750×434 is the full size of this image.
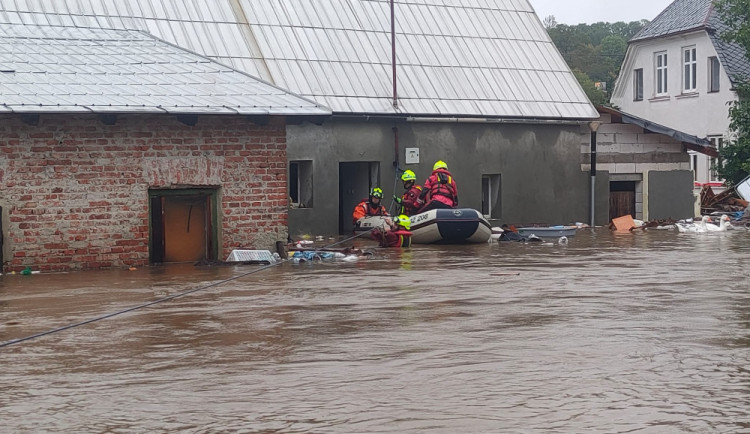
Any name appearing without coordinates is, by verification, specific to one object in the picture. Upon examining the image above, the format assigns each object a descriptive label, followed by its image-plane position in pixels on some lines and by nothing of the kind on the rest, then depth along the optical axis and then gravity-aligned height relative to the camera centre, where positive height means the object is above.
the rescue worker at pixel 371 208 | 26.50 -0.72
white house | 40.47 +3.36
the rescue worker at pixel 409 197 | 25.80 -0.48
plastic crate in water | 19.89 -1.29
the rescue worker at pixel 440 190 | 25.02 -0.33
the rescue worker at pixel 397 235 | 23.94 -1.17
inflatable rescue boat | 24.25 -1.03
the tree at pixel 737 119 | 34.19 +1.45
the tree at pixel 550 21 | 100.25 +12.47
